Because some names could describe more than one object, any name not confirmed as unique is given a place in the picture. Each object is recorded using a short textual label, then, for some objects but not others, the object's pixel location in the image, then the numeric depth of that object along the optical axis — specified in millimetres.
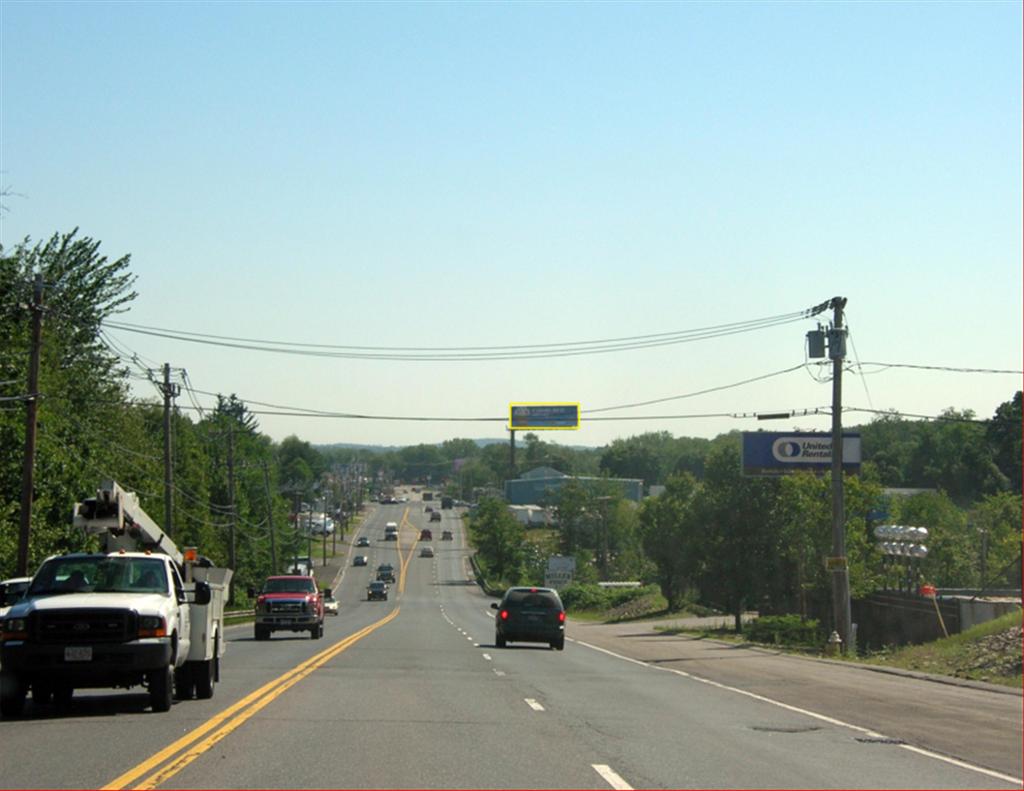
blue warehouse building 148875
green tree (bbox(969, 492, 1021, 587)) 90188
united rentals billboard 65625
